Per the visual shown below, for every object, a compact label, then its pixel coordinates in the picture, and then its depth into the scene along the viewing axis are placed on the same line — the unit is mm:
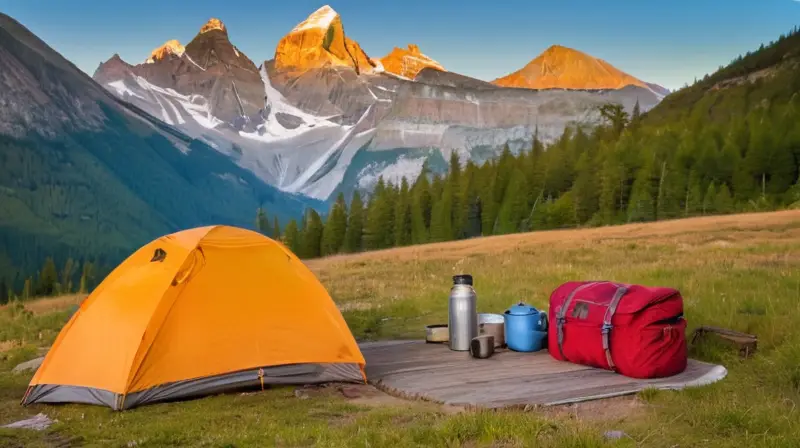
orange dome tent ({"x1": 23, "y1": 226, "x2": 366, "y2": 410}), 8961
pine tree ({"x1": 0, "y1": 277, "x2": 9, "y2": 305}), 105150
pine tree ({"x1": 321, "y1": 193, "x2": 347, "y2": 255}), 107312
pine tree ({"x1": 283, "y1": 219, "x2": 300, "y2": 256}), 106875
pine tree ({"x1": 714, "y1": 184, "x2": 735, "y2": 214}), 80019
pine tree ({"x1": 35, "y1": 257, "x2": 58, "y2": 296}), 77806
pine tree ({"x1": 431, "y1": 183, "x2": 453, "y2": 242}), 105250
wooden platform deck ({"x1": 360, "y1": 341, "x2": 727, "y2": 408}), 7773
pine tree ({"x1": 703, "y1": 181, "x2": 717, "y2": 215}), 81750
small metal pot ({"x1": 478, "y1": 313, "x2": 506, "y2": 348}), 11219
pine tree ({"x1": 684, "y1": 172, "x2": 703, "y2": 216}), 83438
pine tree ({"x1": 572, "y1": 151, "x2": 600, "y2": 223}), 94625
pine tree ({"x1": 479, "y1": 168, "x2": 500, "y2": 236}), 106812
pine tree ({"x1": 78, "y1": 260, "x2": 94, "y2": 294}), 50556
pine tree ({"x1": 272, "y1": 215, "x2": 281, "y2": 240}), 114125
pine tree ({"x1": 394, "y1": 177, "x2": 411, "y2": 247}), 108500
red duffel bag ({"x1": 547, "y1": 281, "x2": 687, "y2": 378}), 8500
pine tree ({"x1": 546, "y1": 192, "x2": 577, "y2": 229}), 94875
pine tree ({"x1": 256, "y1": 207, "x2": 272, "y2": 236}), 123750
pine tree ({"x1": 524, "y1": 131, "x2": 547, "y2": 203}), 109312
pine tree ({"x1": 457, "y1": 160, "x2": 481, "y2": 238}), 109606
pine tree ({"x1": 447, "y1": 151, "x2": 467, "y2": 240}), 108312
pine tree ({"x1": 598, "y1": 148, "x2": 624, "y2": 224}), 91125
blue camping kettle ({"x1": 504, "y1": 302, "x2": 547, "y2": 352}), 10781
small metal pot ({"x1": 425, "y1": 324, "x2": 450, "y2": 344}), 12000
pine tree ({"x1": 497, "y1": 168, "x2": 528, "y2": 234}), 102394
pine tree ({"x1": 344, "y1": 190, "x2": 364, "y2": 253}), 109125
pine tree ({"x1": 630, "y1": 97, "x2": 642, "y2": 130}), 151938
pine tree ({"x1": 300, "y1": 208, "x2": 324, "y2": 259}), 107050
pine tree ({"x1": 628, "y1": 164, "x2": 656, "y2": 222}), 84938
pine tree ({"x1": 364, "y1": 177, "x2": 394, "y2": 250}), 109312
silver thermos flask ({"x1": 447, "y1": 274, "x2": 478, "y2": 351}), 10663
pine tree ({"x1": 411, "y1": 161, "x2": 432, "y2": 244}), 107169
